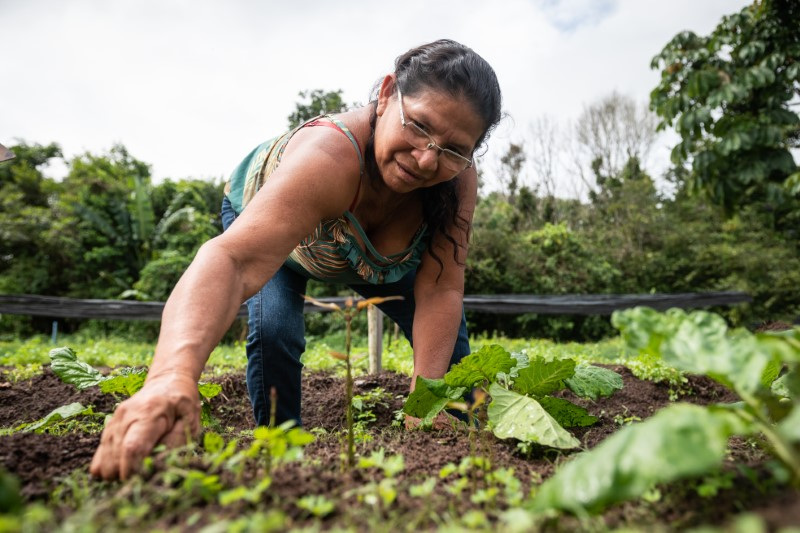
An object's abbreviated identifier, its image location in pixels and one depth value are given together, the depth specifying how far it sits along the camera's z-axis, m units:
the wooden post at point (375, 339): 3.83
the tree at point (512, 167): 15.54
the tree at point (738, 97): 6.79
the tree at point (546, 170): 14.82
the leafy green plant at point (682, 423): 0.63
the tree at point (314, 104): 12.92
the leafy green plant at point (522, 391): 1.43
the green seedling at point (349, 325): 1.02
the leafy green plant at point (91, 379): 1.72
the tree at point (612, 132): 16.66
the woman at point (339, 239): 1.08
